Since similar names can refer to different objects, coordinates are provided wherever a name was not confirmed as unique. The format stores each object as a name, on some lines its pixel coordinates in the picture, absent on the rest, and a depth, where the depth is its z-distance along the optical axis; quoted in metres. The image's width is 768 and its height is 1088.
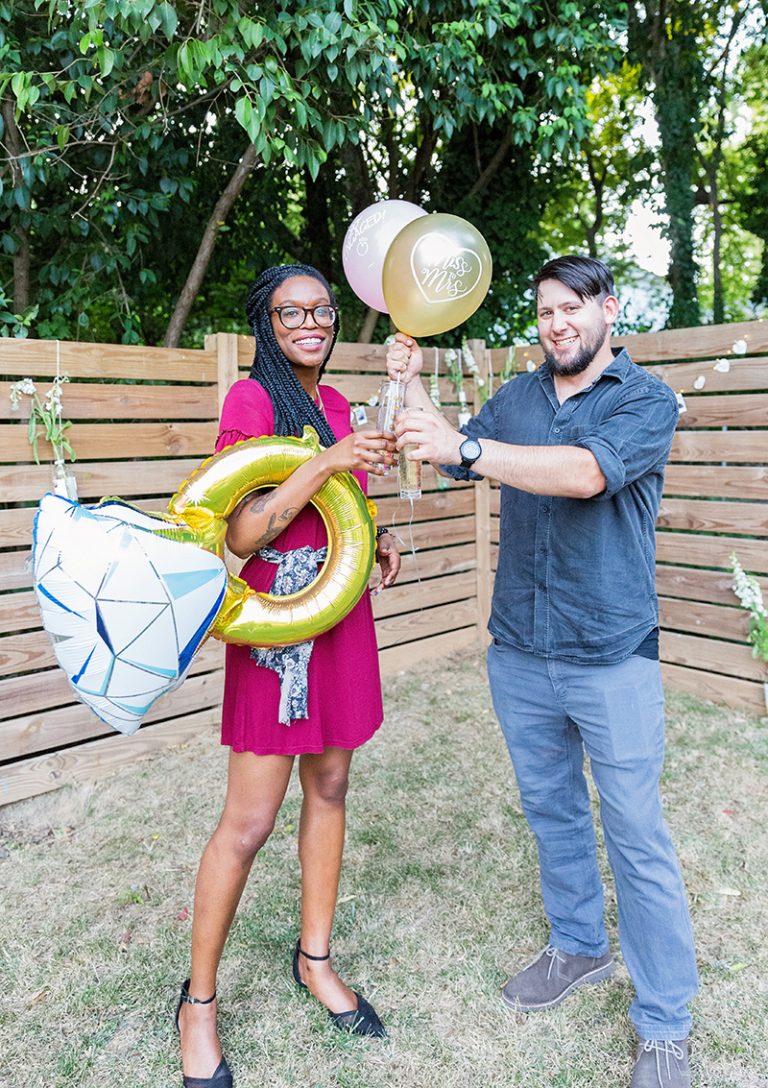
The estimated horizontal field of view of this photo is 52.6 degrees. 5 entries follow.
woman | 1.64
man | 1.66
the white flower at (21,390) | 2.89
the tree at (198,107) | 2.88
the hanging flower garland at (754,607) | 3.62
